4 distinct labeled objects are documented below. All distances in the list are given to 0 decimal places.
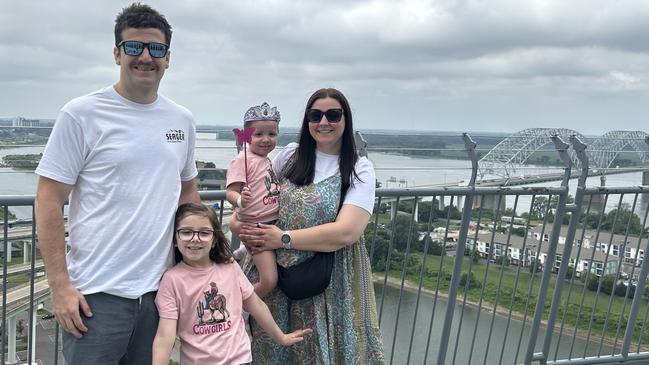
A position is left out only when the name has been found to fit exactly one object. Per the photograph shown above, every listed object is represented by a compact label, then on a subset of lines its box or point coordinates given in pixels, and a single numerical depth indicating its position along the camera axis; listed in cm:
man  212
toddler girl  270
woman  264
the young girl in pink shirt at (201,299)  238
